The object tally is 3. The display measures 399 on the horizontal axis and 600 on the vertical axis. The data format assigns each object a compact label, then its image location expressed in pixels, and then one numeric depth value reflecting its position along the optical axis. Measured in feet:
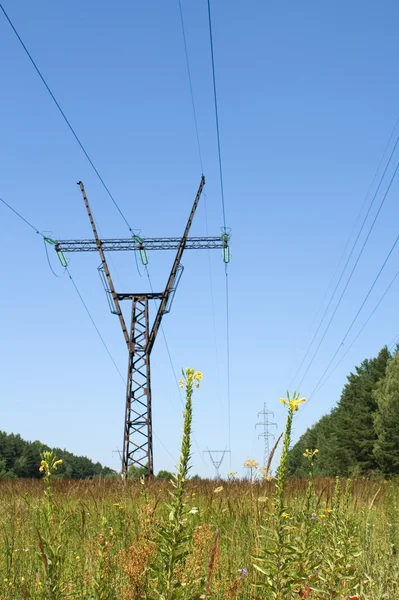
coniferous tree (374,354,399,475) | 184.44
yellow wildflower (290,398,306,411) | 8.79
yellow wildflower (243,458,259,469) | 20.21
